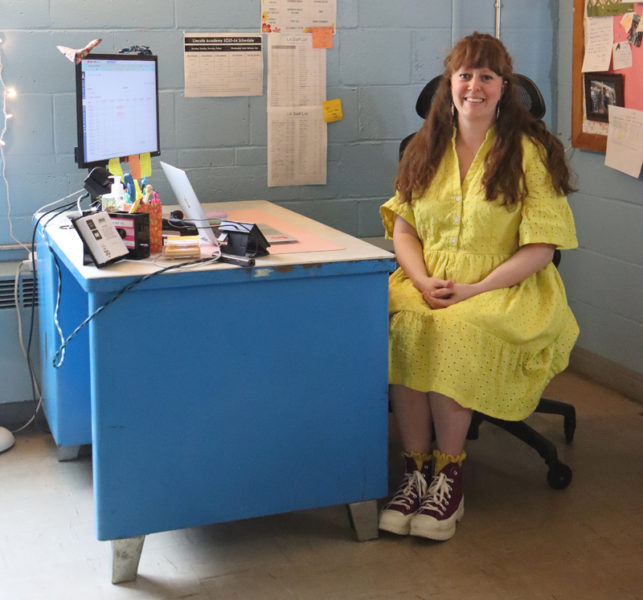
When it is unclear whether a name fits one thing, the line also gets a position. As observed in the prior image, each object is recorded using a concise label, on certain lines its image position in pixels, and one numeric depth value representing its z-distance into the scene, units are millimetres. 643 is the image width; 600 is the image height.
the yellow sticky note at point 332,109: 3438
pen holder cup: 2285
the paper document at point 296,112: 3346
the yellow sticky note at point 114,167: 2818
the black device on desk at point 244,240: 2221
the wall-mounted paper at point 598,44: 3320
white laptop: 2381
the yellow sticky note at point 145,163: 2990
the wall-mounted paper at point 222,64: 3238
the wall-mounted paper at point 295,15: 3291
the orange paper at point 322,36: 3361
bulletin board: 3244
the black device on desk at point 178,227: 2639
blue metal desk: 2131
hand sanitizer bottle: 2436
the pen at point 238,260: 2166
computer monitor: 2682
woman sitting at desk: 2438
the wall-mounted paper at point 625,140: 3211
